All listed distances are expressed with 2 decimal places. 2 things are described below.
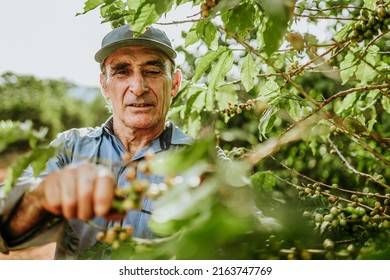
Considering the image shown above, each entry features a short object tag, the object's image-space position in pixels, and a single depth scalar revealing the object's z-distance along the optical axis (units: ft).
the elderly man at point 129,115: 3.36
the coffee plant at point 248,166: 1.21
